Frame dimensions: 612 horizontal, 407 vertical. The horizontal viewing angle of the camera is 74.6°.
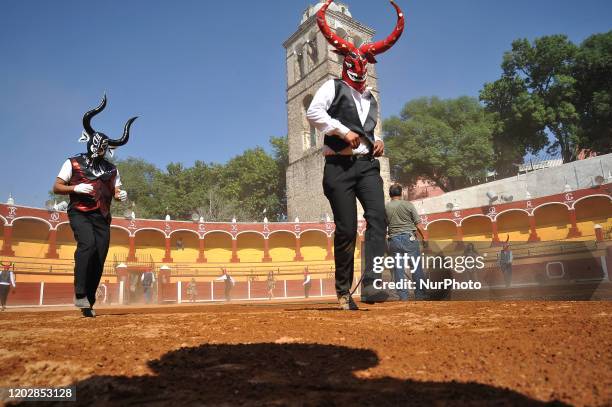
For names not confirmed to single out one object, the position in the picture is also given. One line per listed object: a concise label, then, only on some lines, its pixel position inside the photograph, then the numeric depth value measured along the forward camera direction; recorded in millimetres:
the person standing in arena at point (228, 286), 24938
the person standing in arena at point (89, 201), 4422
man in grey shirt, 5855
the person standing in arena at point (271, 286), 25777
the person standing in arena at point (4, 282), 13555
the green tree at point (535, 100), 33156
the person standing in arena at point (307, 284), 25083
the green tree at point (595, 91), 31650
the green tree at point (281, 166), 47031
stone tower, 34625
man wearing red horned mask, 3504
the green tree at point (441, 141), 37969
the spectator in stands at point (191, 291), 23391
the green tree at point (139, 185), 44044
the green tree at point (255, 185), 45438
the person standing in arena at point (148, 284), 21859
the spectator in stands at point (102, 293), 21594
